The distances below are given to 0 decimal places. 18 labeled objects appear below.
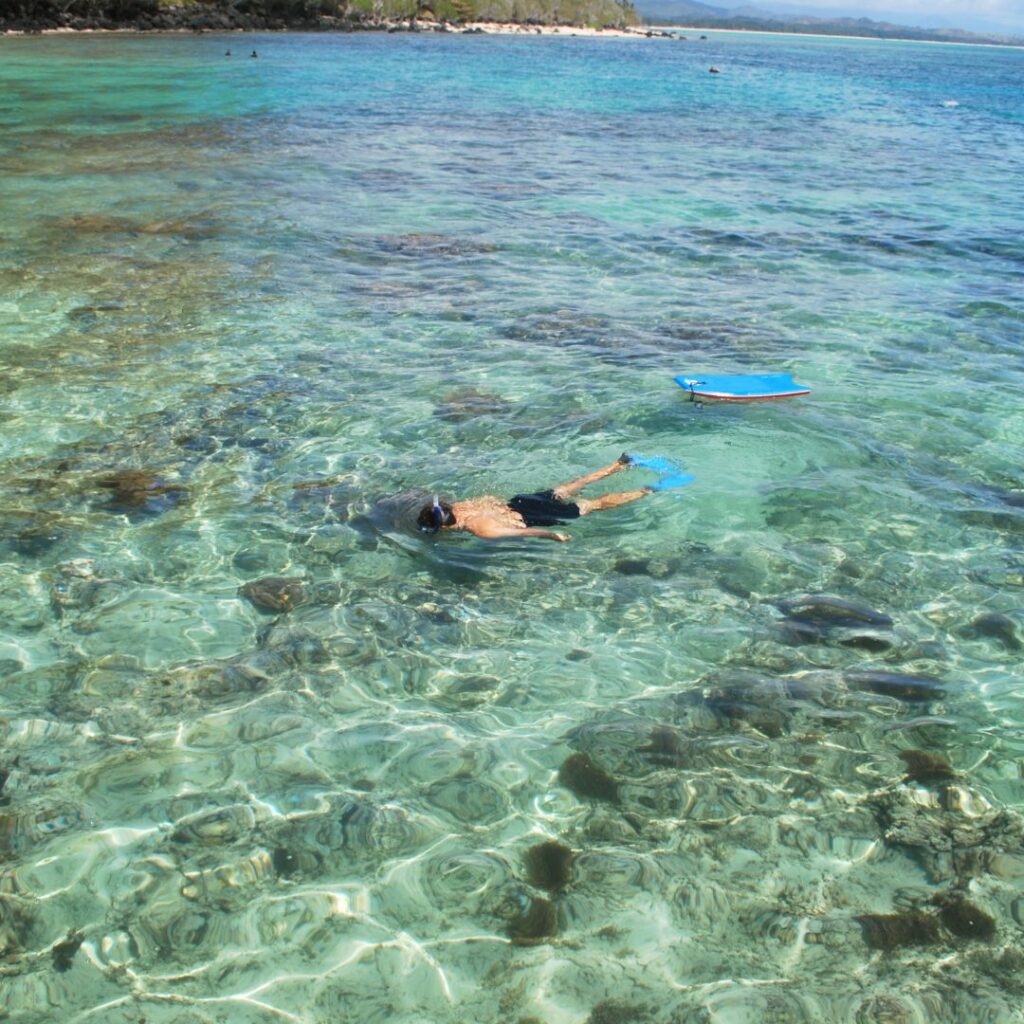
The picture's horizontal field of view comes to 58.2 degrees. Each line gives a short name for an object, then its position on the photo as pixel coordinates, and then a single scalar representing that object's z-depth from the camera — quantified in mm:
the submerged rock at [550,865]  5508
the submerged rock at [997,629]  7754
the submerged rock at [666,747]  6477
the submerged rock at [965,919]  5160
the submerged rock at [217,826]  5762
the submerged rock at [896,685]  7082
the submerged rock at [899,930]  5125
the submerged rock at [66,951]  4969
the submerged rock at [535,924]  5172
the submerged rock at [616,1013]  4719
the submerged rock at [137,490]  9695
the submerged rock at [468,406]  12141
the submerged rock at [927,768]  6320
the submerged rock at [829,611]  7953
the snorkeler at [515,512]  9055
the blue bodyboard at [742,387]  12219
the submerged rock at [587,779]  6176
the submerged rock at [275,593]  8164
